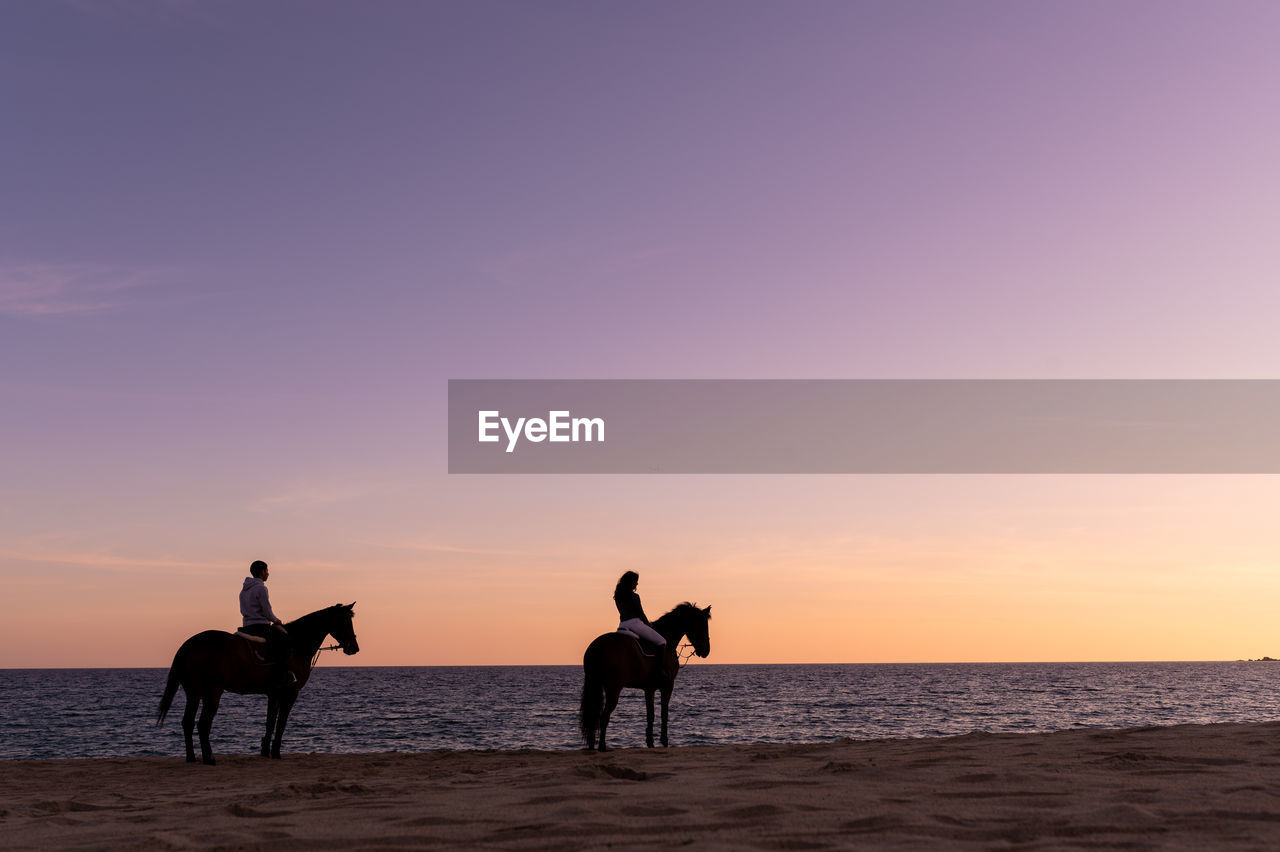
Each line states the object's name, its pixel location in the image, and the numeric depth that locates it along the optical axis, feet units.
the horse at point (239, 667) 47.39
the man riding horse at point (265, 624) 49.55
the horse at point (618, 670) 49.19
